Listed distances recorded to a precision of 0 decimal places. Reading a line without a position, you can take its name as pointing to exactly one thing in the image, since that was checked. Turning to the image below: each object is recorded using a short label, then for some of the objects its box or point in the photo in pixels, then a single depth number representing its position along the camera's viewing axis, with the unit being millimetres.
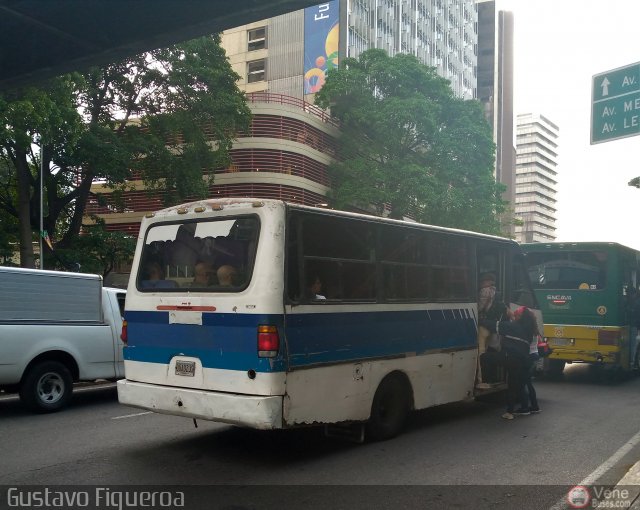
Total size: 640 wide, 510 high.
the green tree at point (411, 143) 35312
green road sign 8789
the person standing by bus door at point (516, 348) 9391
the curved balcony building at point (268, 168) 37156
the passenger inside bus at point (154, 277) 7391
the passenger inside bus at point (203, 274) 6957
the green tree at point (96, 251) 24875
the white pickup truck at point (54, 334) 9297
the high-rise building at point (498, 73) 102812
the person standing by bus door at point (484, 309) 9759
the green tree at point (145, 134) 23938
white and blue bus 6477
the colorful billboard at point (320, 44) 53125
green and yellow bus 13336
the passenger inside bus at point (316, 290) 6848
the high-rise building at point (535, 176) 185625
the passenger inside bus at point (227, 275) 6758
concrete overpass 5539
